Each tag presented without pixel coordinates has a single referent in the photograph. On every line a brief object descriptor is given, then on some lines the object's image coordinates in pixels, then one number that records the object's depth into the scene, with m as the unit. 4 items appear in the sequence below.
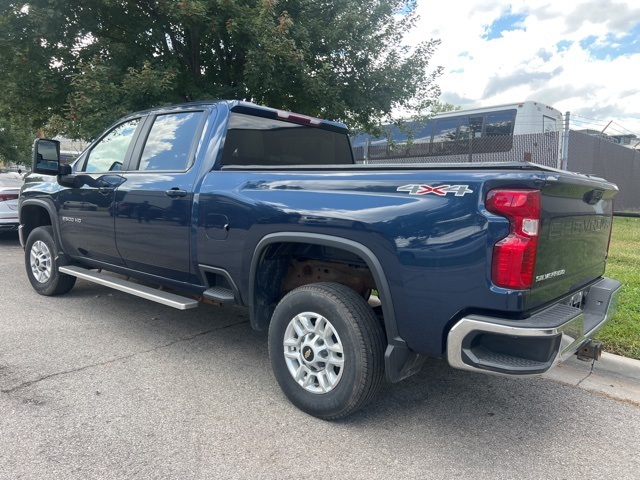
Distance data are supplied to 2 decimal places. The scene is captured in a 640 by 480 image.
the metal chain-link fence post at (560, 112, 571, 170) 11.34
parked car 9.22
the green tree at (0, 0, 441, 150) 7.68
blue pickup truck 2.36
